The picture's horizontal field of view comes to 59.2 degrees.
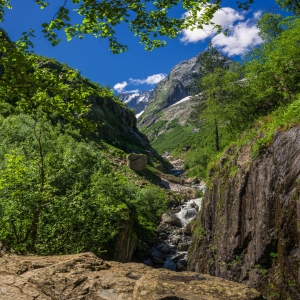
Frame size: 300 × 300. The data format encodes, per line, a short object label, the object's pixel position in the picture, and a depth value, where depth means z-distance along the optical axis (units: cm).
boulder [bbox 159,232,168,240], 3470
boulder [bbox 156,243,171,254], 3072
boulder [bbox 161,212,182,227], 3792
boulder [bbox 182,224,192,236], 3480
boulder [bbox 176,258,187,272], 2720
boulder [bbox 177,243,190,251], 3116
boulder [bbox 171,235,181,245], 3288
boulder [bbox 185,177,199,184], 6369
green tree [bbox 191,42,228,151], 5181
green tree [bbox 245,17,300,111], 1784
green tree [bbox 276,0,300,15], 3064
